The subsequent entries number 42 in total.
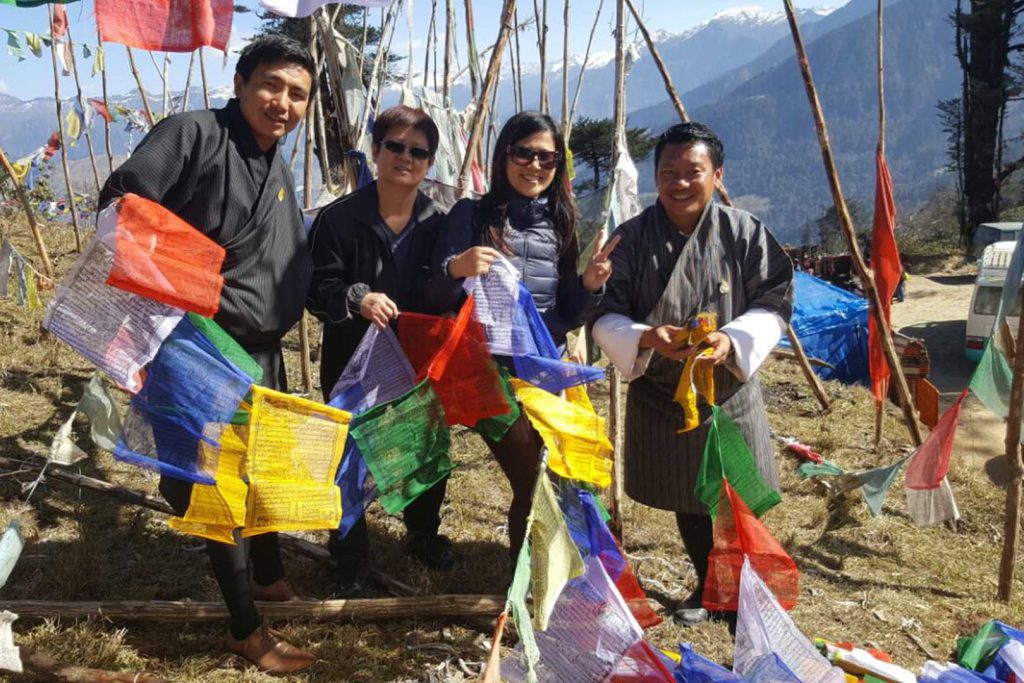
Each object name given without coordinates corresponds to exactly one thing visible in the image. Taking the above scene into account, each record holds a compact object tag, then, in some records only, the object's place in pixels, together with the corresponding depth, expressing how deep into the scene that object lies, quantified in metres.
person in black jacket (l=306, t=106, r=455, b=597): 1.95
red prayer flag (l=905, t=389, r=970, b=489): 2.70
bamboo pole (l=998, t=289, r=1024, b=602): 2.49
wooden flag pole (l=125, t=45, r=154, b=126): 5.14
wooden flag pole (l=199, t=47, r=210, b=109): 5.08
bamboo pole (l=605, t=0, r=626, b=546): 2.87
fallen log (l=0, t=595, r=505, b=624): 2.07
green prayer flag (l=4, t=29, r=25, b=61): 5.00
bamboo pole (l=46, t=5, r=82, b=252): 5.28
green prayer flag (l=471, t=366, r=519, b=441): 1.94
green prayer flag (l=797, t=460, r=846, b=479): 3.36
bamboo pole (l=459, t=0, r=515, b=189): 2.89
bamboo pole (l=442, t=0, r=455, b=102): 4.13
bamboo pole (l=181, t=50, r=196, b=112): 5.41
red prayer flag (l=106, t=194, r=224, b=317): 1.54
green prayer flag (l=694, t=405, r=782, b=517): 2.07
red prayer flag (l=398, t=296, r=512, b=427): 1.92
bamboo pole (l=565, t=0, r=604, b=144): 4.39
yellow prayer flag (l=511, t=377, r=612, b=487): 1.89
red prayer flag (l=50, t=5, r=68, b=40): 5.26
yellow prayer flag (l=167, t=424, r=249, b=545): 1.62
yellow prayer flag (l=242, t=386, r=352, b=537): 1.63
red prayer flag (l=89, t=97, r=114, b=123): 7.28
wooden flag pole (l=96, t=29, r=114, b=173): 5.68
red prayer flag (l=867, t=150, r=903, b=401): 3.38
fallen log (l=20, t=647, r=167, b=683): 1.77
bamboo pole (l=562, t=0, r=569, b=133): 3.78
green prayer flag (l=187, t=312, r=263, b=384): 1.66
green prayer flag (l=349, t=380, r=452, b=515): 1.83
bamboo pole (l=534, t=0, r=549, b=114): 3.78
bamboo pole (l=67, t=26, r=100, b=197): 5.64
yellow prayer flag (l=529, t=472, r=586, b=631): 1.68
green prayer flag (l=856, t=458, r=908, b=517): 2.97
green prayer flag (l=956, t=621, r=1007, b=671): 2.11
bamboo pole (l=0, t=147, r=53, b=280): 3.87
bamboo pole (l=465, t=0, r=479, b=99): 3.66
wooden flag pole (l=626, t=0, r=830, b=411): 3.03
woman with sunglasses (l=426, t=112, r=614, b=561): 1.92
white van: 9.60
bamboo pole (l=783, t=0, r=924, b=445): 2.69
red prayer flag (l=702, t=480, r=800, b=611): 2.01
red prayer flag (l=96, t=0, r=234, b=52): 2.06
